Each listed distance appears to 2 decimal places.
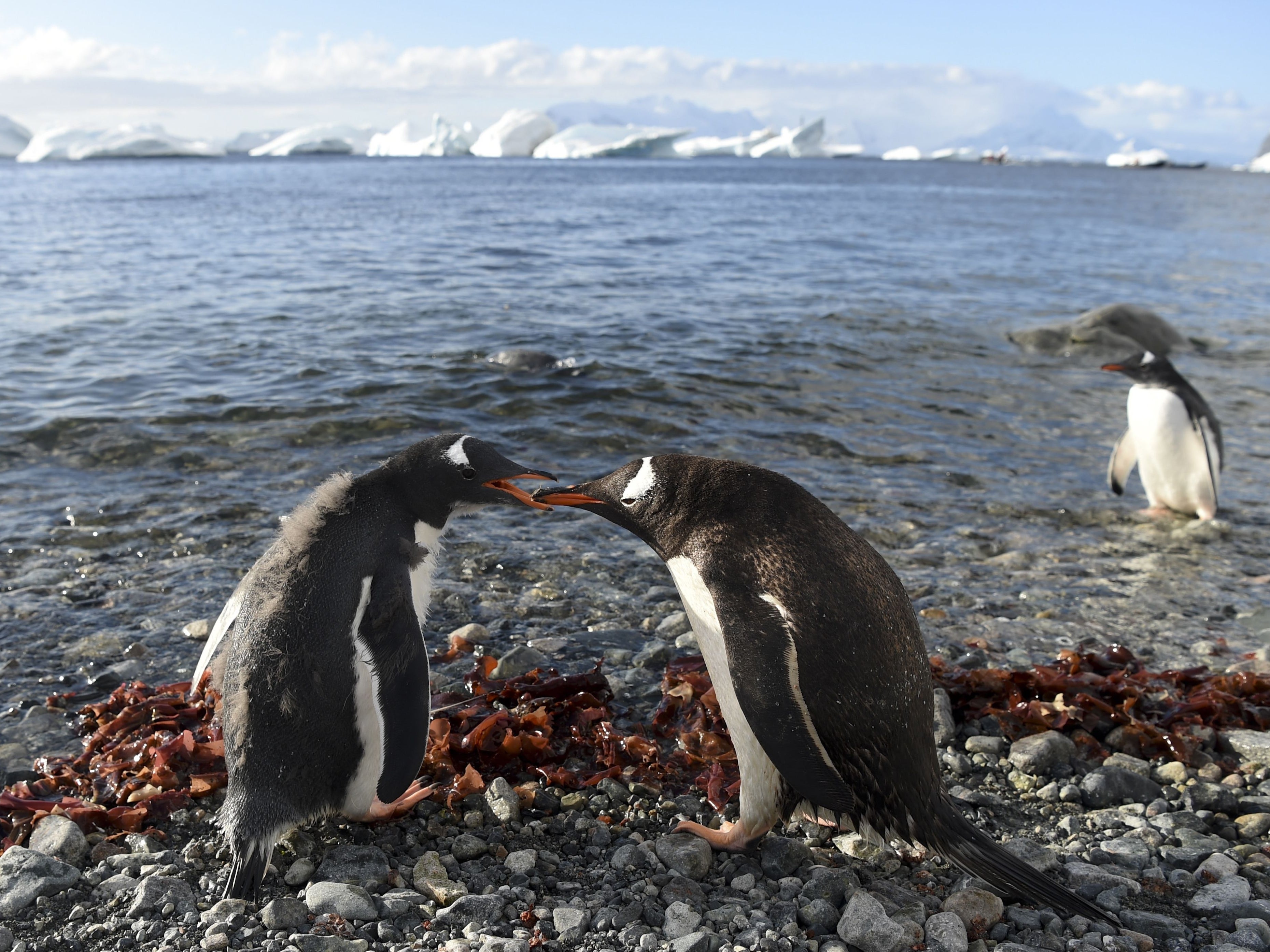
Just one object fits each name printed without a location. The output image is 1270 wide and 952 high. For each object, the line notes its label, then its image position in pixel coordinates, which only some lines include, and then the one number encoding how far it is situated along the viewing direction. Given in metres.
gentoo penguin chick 2.98
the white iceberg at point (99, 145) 87.69
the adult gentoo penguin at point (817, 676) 2.80
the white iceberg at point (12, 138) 103.06
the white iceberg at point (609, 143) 107.94
